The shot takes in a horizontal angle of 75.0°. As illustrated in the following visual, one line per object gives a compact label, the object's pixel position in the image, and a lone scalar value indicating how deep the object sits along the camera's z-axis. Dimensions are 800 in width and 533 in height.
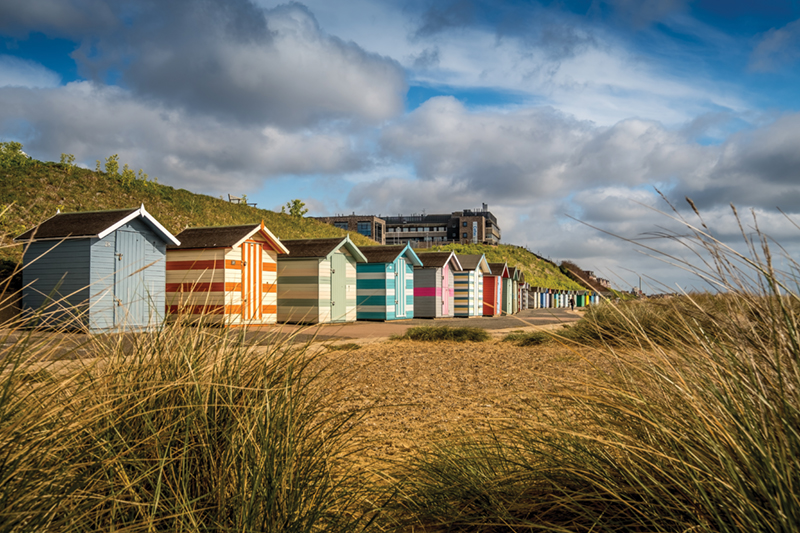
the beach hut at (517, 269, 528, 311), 36.97
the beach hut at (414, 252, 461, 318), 23.08
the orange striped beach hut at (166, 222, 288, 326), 14.78
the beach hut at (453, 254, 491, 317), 25.30
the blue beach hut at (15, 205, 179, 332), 12.25
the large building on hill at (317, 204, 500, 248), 102.25
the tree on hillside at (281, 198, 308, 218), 47.03
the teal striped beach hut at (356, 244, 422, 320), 19.66
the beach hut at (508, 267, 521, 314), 32.89
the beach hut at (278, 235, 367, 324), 17.00
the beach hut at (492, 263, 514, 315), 30.99
